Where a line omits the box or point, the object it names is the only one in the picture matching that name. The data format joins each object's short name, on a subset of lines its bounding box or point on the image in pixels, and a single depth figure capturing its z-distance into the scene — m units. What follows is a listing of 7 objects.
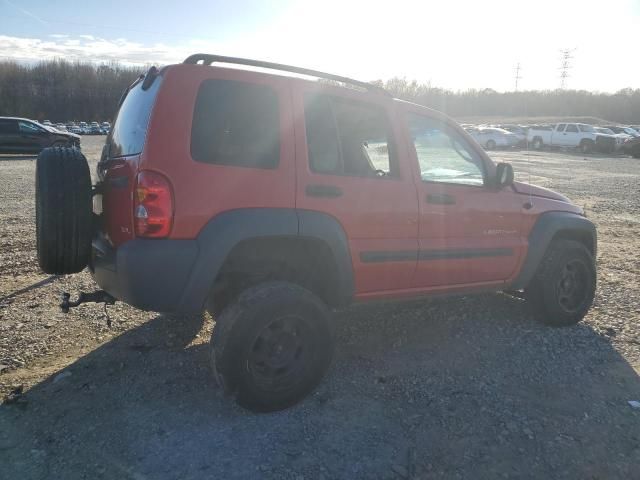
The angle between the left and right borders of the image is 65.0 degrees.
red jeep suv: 2.84
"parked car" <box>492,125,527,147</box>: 38.09
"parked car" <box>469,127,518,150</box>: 36.19
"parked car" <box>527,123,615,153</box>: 32.72
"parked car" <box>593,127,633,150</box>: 32.81
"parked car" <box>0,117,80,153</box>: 20.62
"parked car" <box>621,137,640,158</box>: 30.56
